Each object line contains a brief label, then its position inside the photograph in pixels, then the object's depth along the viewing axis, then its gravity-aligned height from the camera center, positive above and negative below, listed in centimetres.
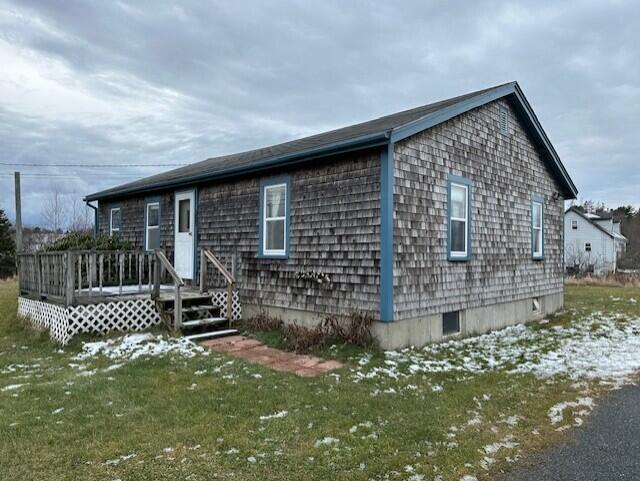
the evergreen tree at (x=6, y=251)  3384 -18
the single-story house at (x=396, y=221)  735 +51
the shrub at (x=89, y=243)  1151 +14
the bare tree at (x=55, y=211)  3659 +295
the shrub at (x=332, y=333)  721 -135
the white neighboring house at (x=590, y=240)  4122 +71
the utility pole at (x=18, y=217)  2219 +150
